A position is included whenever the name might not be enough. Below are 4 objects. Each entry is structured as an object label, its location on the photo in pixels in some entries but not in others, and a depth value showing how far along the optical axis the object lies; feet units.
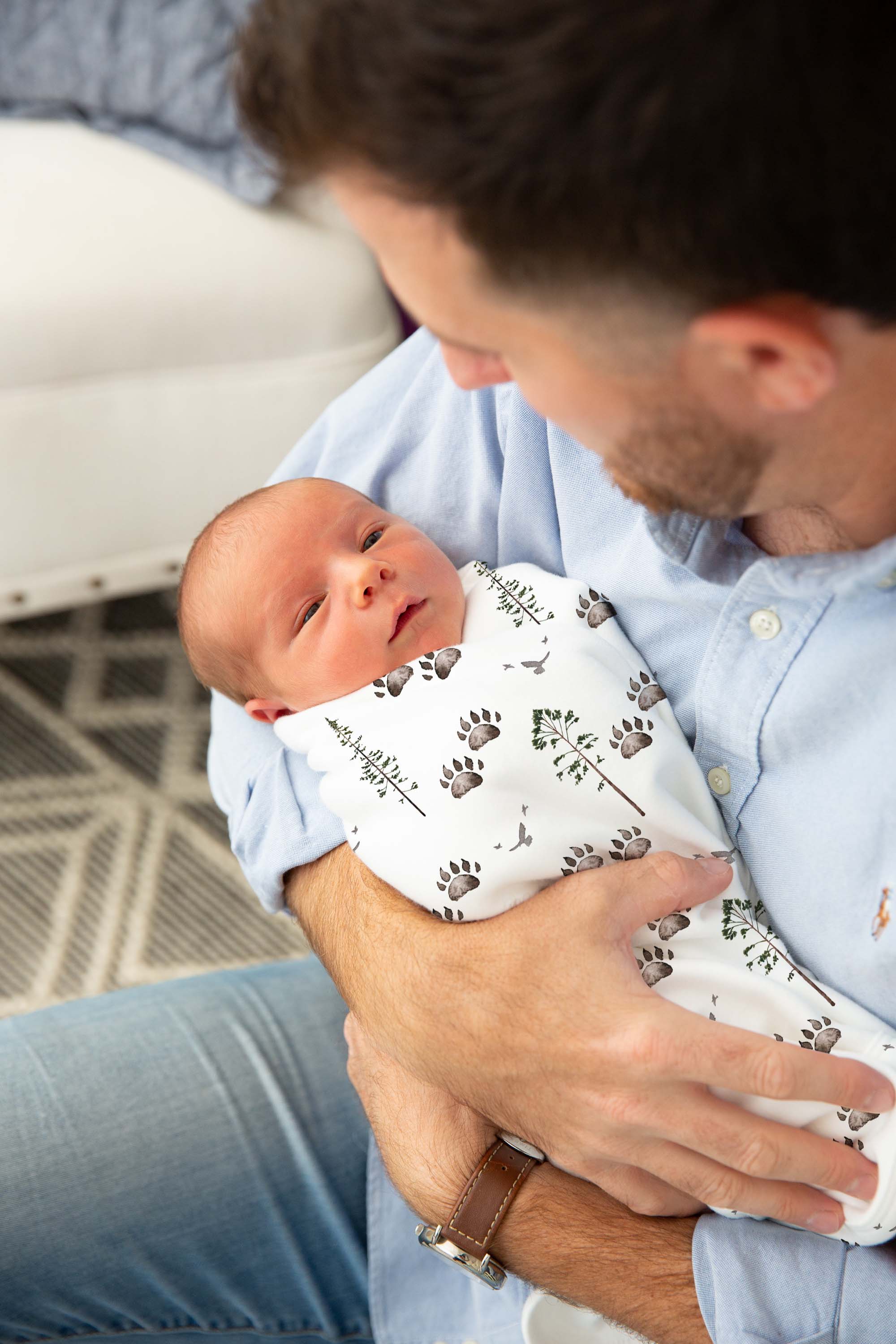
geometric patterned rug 5.36
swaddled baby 2.68
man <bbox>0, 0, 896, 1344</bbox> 1.70
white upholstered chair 4.87
